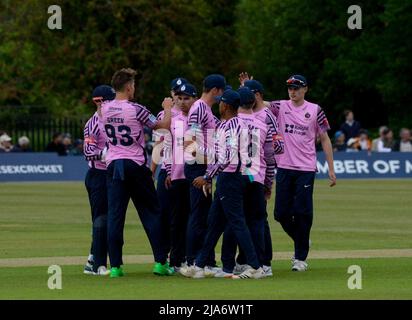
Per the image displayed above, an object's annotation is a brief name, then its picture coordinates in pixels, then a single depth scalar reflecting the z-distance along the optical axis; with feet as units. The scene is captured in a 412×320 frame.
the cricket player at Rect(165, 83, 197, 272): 54.54
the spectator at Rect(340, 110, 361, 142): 145.07
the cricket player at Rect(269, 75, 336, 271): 57.06
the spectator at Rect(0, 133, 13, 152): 145.18
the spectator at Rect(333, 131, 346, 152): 143.23
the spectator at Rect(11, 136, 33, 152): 149.95
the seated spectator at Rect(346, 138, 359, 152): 141.18
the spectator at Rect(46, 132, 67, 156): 147.64
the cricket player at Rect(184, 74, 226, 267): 52.85
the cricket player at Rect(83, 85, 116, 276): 54.19
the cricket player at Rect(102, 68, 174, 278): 52.21
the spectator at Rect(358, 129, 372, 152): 141.79
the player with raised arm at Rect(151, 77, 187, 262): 55.16
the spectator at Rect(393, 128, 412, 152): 141.18
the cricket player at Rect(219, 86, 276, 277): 52.01
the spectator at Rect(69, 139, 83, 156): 148.29
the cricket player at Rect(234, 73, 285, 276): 53.47
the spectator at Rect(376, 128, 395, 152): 142.20
